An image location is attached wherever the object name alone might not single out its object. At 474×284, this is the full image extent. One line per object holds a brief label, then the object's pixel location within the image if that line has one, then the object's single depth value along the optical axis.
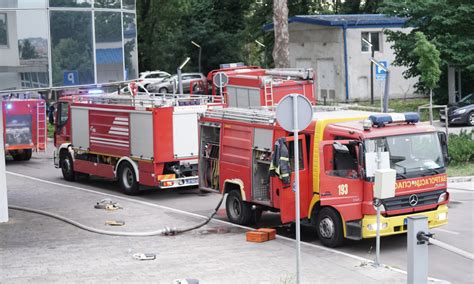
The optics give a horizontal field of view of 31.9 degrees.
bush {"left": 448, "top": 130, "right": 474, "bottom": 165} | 25.19
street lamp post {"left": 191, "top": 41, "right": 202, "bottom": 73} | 54.06
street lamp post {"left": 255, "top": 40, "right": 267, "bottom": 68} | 54.26
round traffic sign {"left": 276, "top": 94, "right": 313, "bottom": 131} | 12.88
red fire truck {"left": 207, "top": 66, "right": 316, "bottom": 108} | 28.23
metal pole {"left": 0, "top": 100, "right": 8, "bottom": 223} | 18.64
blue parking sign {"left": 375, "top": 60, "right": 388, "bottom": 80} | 27.44
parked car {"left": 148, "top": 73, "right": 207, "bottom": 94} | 50.94
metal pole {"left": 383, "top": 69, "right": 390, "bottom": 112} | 25.48
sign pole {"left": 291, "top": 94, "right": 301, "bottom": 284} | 12.54
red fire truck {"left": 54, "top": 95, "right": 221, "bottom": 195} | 22.12
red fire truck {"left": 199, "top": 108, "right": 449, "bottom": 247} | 15.04
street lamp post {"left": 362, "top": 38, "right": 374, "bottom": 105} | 43.12
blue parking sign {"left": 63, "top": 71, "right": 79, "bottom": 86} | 19.09
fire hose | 17.42
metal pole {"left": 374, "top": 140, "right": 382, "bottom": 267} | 14.13
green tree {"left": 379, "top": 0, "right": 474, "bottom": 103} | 36.94
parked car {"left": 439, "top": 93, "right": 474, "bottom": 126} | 35.16
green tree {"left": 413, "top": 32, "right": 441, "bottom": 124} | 27.55
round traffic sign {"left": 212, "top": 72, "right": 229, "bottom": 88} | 30.74
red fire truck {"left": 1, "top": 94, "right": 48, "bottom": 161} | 31.33
